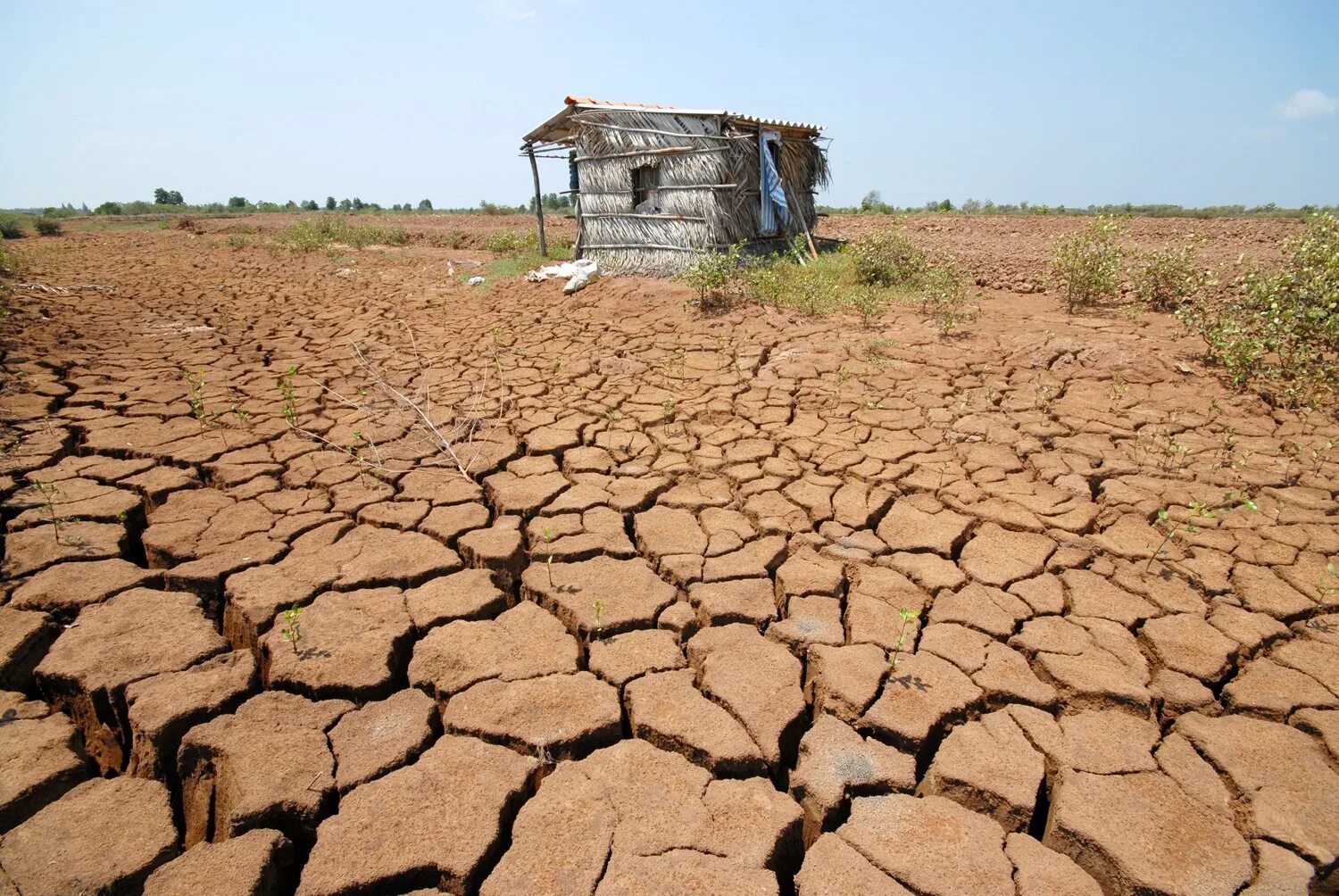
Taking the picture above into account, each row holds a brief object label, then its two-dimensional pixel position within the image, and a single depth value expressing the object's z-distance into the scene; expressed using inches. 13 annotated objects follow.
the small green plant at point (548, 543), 100.9
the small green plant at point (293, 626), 81.4
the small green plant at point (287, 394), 157.9
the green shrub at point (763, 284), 273.6
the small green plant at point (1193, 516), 106.7
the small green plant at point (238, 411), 155.1
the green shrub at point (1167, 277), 241.0
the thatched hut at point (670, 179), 325.1
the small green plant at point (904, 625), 83.8
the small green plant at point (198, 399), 153.5
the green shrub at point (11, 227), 666.2
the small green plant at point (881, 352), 201.8
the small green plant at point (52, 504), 103.0
